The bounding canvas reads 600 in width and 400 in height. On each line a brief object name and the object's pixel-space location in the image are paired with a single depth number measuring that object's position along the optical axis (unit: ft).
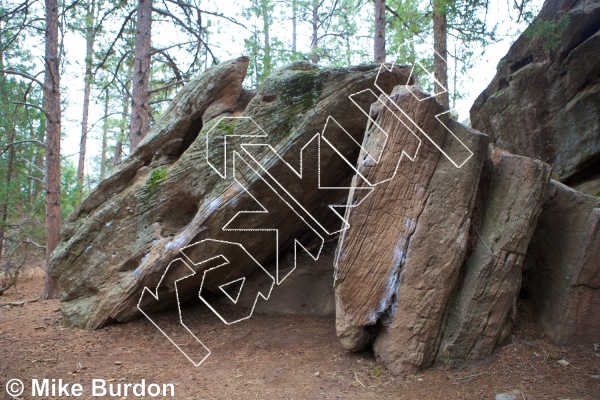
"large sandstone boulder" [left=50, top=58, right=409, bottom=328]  20.36
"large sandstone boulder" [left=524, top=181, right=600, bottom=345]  16.07
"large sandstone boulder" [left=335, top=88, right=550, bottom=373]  15.74
